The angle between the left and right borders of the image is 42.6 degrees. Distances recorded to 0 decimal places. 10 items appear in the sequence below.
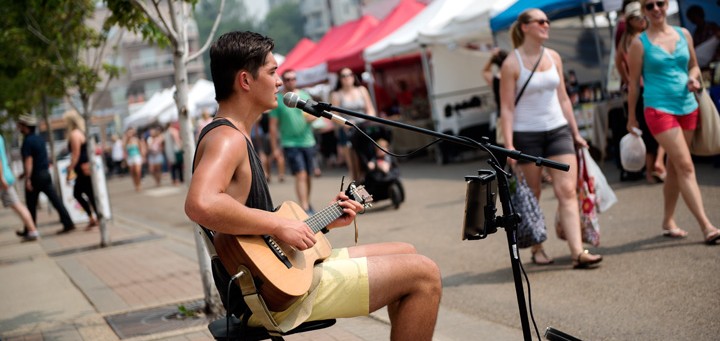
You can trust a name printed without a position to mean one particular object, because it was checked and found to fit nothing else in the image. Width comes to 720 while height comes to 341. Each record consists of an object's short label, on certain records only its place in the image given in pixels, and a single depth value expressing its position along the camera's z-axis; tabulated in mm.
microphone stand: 3680
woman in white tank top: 6523
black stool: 3711
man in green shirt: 11461
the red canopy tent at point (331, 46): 23812
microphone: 3813
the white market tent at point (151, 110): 39688
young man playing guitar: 3523
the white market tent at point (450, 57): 16406
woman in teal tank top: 6746
